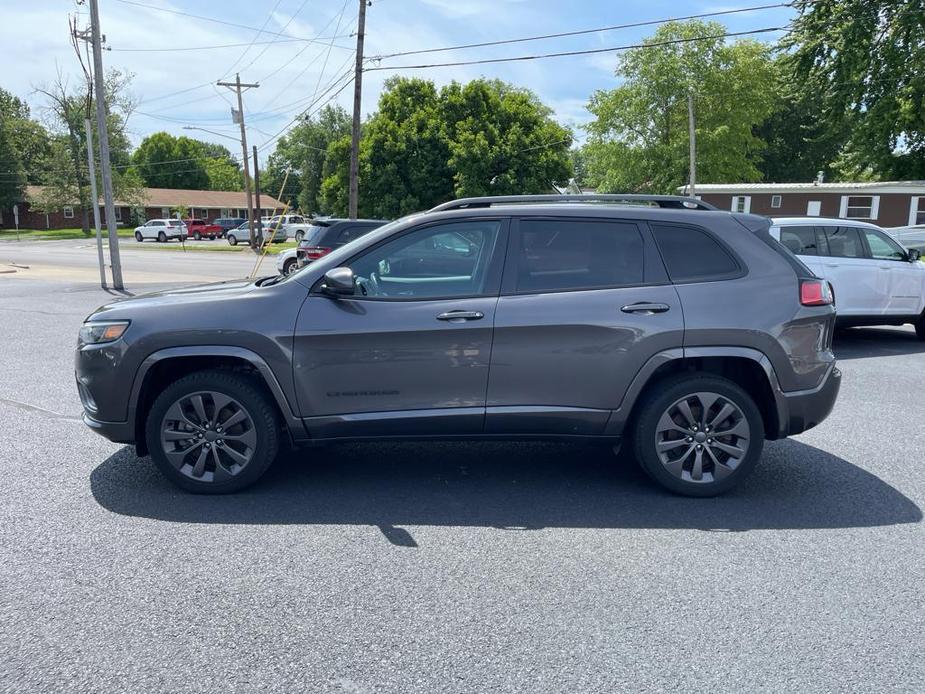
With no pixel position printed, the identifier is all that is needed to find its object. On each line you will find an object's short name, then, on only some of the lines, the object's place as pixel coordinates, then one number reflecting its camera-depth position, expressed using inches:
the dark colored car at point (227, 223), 2367.1
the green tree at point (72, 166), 2466.8
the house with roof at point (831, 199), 1475.1
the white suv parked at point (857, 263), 407.8
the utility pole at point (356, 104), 1067.3
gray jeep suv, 182.2
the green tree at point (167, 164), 3949.3
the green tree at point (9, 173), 2790.4
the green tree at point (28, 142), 2837.1
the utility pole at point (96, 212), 760.3
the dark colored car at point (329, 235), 635.5
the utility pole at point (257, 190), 1831.8
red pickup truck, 2319.1
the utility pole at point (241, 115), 1596.9
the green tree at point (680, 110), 2089.1
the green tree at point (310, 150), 3479.3
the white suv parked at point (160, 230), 2251.5
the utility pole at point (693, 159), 1556.3
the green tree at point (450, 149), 1651.1
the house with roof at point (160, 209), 2999.5
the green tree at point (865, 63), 1181.7
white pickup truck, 2111.8
